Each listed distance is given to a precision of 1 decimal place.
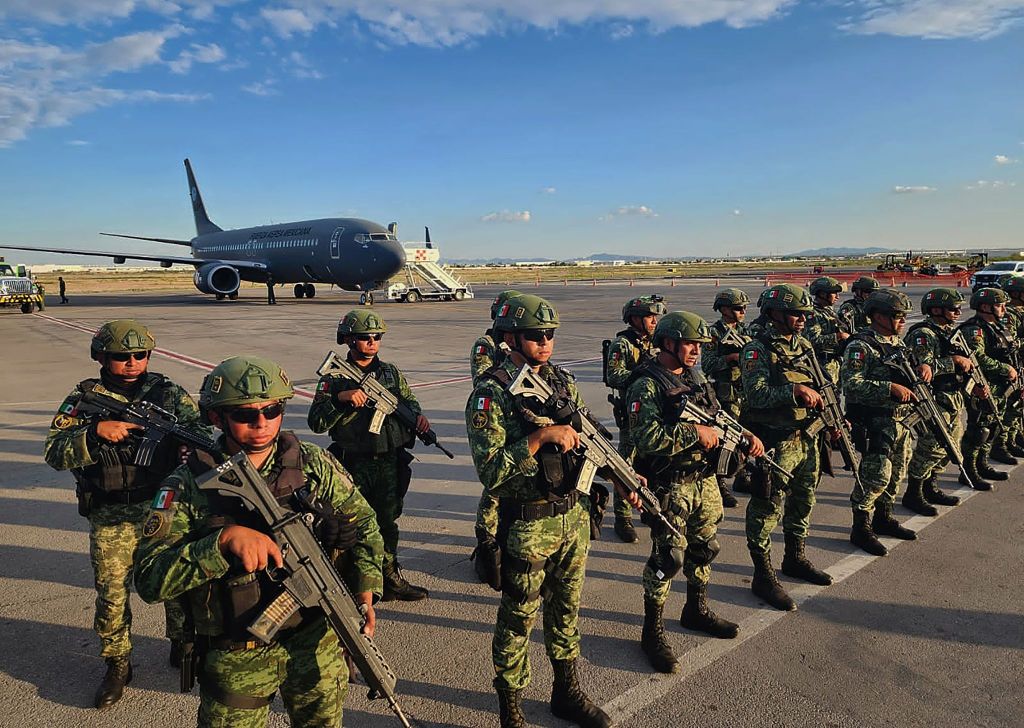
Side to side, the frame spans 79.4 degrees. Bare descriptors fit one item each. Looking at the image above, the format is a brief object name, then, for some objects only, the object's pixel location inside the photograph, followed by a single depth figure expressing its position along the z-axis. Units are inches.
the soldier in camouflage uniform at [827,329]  334.6
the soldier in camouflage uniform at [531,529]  130.0
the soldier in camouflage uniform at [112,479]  141.9
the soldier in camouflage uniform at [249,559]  90.7
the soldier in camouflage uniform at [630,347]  259.0
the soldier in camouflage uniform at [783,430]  191.3
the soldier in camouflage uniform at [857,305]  371.2
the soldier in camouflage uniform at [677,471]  154.3
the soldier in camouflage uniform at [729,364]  281.6
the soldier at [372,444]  189.2
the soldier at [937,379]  253.6
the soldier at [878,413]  221.9
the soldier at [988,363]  287.1
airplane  1213.7
